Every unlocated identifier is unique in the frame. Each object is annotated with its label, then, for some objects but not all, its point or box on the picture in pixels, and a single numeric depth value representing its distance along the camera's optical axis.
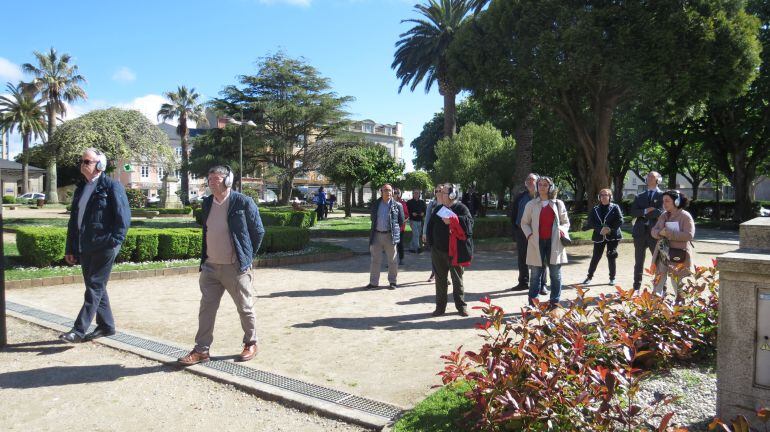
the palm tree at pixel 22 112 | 53.81
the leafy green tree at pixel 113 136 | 23.38
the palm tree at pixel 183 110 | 55.81
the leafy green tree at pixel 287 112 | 41.44
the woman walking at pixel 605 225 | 9.23
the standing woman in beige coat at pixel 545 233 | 7.14
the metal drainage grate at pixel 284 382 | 3.96
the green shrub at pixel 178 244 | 11.59
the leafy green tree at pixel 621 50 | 14.30
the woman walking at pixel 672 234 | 6.51
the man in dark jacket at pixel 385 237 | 9.08
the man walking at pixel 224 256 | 4.96
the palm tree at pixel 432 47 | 30.55
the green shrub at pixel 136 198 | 36.62
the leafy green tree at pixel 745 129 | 25.59
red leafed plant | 2.86
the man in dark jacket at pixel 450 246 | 6.79
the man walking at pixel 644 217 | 8.23
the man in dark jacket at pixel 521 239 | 8.90
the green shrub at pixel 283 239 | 13.12
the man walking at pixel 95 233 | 5.45
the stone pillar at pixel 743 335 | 2.96
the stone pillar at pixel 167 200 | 39.19
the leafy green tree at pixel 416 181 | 47.46
